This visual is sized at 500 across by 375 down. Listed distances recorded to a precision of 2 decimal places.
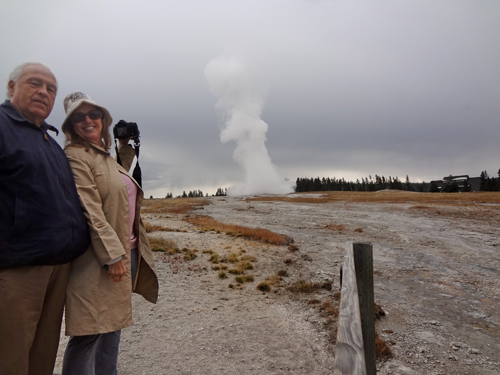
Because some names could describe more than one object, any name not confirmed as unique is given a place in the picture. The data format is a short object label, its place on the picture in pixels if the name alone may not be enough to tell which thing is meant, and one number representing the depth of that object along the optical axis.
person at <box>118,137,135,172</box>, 3.11
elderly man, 1.66
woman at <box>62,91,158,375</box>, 2.01
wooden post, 2.22
